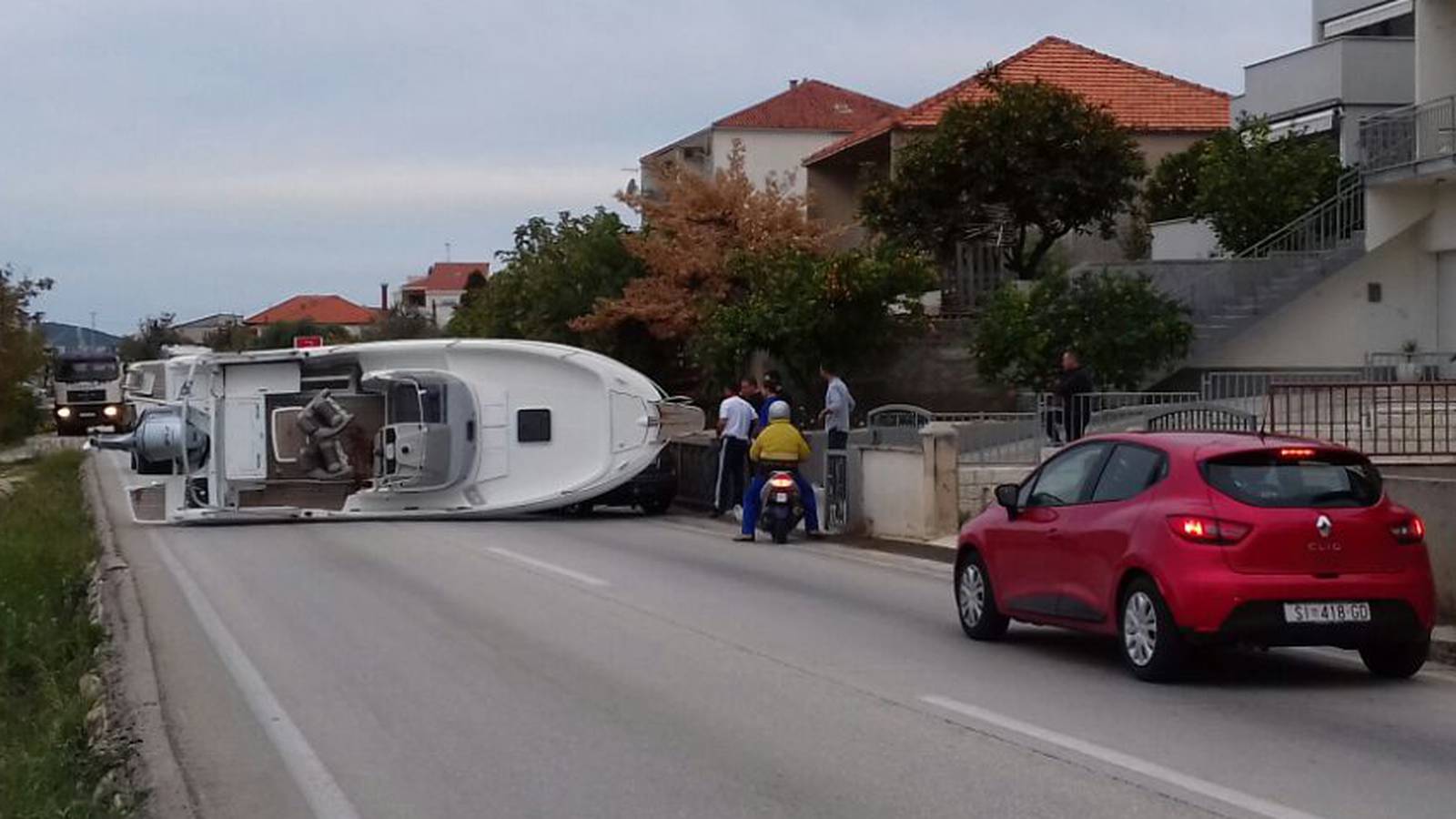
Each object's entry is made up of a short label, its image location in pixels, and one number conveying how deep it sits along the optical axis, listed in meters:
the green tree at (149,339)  114.19
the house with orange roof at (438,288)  130.74
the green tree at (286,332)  84.13
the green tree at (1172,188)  44.75
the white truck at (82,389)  71.12
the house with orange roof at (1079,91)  47.75
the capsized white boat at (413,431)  27.03
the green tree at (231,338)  88.88
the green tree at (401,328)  71.38
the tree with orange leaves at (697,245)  40.03
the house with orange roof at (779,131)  67.44
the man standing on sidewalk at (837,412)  24.80
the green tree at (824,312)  32.66
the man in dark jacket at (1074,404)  23.47
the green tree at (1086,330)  30.41
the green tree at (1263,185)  36.44
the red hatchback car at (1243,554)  11.48
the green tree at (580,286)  42.72
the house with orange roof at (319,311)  154.88
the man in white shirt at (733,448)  25.88
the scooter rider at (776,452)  23.28
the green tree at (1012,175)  36.09
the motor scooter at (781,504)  23.23
